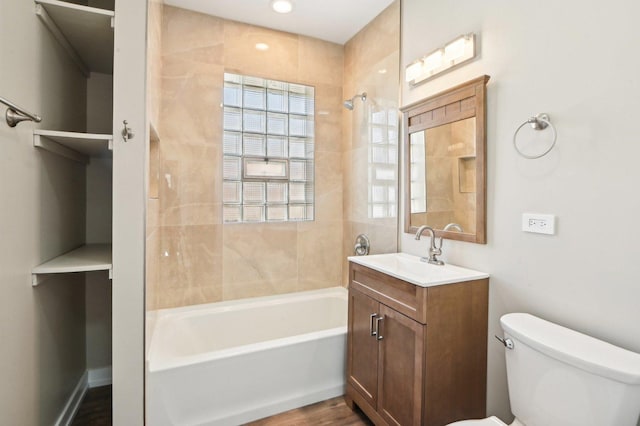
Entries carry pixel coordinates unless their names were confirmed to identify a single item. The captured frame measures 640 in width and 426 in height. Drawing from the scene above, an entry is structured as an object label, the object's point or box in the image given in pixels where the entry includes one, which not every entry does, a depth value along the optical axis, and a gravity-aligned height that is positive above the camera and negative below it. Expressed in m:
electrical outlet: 1.38 -0.06
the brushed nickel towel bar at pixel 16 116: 1.10 +0.32
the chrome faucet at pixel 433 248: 1.89 -0.24
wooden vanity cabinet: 1.47 -0.70
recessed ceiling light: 2.39 +1.53
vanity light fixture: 1.76 +0.89
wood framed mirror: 1.71 +0.29
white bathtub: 1.77 -0.98
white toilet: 0.96 -0.56
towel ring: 1.37 +0.38
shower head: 2.76 +0.95
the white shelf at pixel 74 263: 1.38 -0.26
